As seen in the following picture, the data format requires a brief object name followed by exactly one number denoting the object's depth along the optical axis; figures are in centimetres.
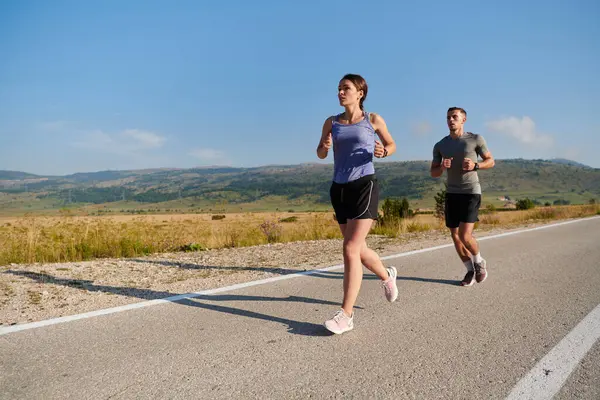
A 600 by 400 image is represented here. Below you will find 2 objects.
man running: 573
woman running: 393
